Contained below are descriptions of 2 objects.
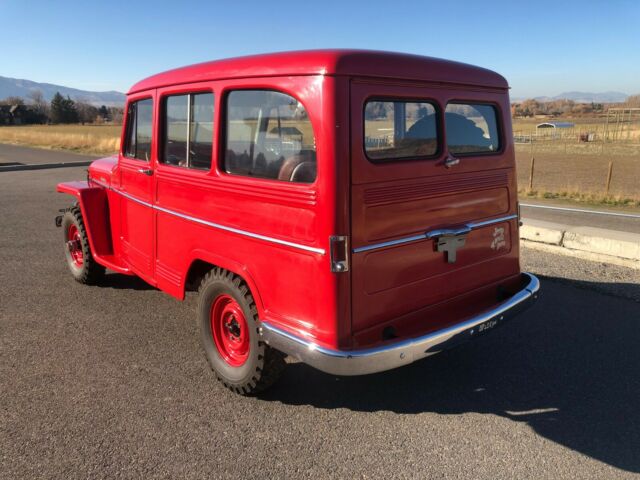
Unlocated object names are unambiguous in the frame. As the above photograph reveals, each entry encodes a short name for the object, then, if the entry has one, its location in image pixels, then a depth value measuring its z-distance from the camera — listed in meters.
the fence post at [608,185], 13.90
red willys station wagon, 2.71
